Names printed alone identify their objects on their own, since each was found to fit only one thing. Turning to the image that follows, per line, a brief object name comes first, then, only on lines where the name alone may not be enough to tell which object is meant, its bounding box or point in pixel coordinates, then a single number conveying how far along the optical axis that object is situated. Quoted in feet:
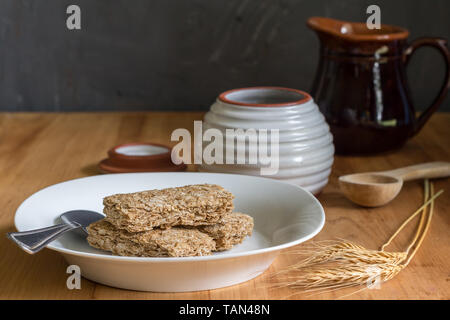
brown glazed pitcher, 3.91
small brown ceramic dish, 3.63
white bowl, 2.17
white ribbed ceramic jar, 3.12
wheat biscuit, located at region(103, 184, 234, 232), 2.32
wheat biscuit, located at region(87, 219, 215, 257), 2.26
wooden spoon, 3.15
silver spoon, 2.20
